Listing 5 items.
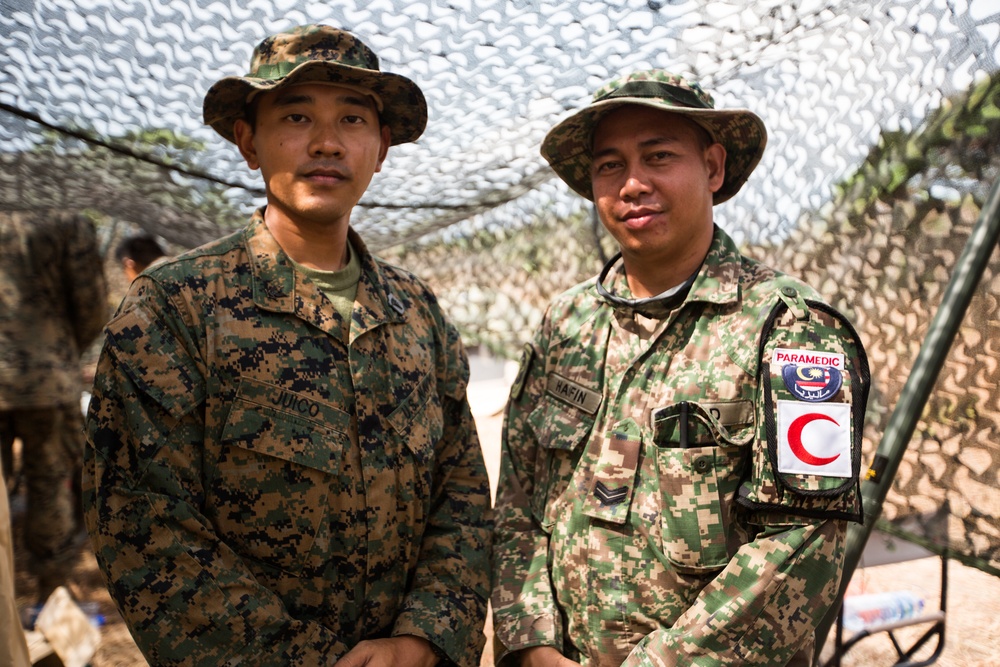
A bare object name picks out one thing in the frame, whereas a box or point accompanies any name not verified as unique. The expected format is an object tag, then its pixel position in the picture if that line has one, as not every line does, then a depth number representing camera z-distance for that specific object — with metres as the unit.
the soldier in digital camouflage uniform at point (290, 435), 1.55
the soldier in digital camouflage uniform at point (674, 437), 1.61
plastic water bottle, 3.28
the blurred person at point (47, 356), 3.68
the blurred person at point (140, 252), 4.48
